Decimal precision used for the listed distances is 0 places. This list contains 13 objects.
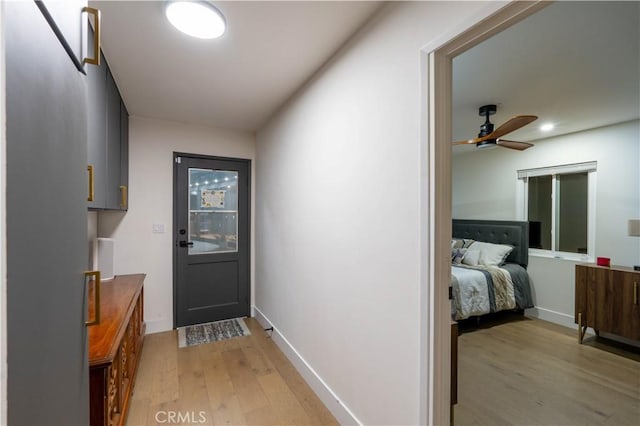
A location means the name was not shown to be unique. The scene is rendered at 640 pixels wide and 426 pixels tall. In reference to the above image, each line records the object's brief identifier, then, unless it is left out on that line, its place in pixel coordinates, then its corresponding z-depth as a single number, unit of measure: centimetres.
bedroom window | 355
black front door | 336
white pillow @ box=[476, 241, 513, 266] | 402
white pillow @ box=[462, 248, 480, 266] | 413
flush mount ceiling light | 145
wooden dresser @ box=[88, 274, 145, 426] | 133
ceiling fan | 261
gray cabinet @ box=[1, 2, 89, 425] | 50
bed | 335
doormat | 303
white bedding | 328
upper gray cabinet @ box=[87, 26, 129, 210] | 167
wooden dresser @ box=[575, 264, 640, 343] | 276
